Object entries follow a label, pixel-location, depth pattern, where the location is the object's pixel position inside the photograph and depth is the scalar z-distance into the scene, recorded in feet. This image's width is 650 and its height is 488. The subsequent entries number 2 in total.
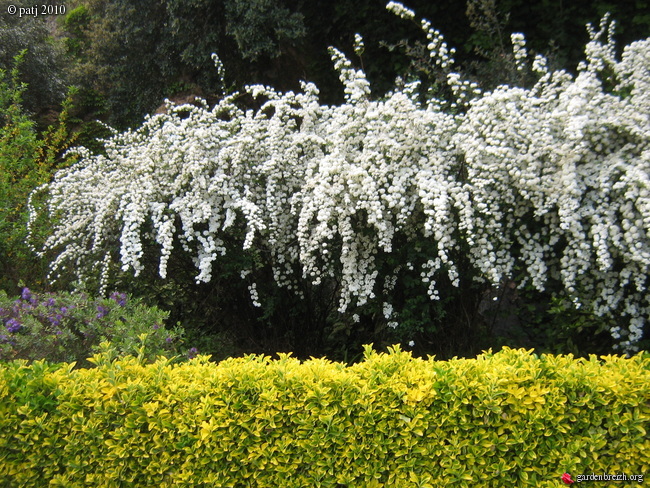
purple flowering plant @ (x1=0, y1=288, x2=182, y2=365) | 11.39
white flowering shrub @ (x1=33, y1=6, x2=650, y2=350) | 10.85
